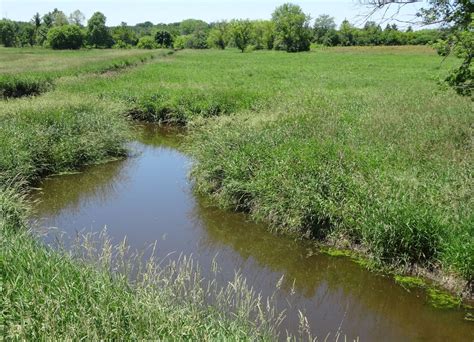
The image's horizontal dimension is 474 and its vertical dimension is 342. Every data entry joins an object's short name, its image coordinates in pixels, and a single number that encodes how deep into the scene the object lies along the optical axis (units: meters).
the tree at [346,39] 87.50
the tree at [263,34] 94.56
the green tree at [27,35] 92.06
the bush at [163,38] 107.50
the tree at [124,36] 106.66
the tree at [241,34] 93.44
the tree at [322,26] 99.44
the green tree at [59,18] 104.38
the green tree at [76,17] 128.50
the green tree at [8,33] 83.69
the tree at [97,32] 95.31
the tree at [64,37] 82.50
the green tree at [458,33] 10.09
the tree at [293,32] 81.11
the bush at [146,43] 100.69
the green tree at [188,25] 170.38
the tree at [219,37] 103.81
